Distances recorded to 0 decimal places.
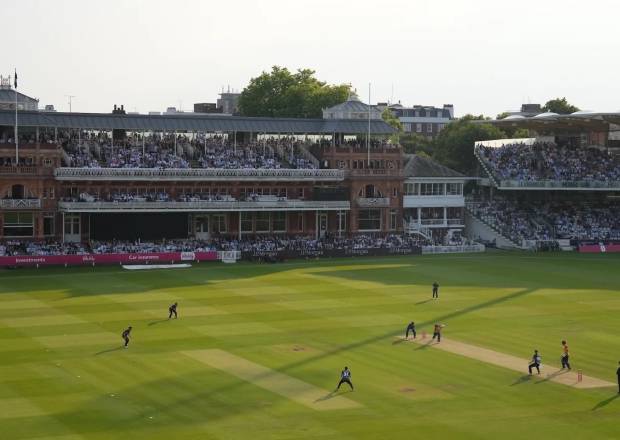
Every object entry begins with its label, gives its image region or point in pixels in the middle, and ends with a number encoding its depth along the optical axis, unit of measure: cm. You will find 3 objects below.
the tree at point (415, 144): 16325
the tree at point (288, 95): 13512
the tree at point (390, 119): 15038
